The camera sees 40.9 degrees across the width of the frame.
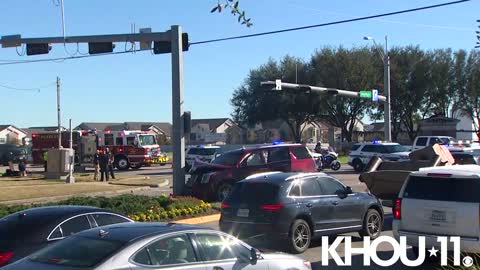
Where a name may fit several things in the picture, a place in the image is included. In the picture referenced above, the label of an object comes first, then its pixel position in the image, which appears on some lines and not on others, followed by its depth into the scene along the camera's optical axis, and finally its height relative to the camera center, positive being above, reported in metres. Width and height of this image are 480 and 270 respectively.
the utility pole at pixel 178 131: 20.75 +0.43
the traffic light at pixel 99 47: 24.25 +3.73
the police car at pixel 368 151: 36.48 -0.63
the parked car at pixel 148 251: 5.87 -1.03
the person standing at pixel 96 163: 36.11 -0.99
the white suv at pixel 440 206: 9.42 -1.02
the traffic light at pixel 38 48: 24.75 +3.80
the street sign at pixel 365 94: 42.35 +3.04
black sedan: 8.22 -1.08
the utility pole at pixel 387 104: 43.12 +2.41
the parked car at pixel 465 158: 21.30 -0.65
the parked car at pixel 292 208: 11.61 -1.25
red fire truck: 47.12 +0.00
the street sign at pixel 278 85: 36.10 +3.24
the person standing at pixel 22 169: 39.09 -1.33
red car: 20.41 -0.78
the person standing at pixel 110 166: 35.22 -1.14
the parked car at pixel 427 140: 36.66 -0.06
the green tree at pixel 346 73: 66.69 +7.05
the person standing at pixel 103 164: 34.31 -0.98
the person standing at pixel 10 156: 57.38 -0.79
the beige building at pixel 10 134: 131.50 +2.82
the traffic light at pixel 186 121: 20.81 +0.74
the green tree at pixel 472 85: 66.50 +5.51
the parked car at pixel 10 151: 57.51 -0.44
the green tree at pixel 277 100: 71.94 +4.88
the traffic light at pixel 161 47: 23.00 +3.50
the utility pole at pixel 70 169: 32.79 -1.20
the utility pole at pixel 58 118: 43.20 +1.90
